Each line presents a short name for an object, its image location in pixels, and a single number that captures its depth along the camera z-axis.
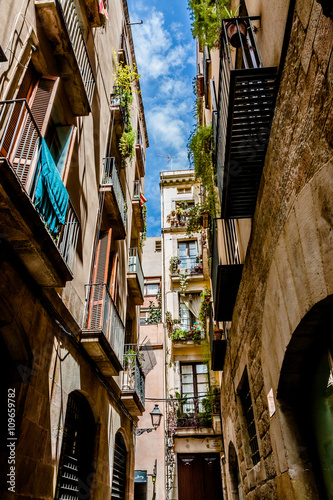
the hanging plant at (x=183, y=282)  19.80
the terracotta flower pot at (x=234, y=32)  4.20
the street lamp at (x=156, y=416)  11.98
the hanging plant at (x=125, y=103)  11.09
